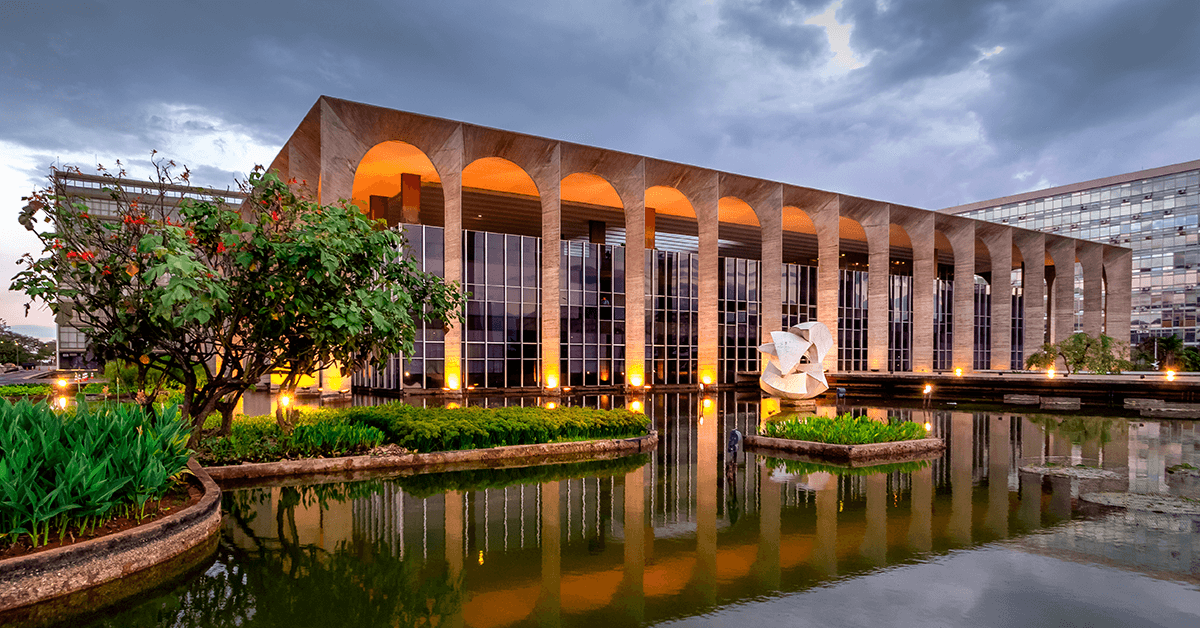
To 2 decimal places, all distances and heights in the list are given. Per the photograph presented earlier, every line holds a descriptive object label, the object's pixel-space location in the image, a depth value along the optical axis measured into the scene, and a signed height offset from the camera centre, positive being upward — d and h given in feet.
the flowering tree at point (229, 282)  33.68 +1.96
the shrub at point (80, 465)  20.47 -5.31
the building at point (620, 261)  109.70 +12.09
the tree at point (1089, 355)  139.64 -9.36
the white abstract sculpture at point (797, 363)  96.43 -7.39
